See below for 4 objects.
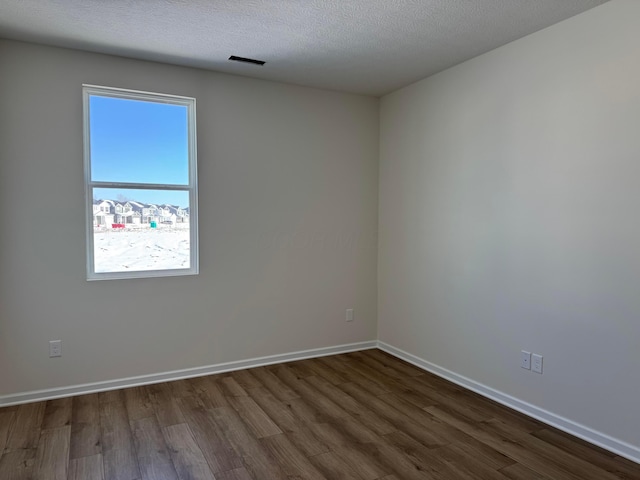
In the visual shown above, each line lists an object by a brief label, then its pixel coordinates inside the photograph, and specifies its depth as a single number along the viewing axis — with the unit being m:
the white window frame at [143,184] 3.29
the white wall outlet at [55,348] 3.19
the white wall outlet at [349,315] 4.39
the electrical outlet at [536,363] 2.90
